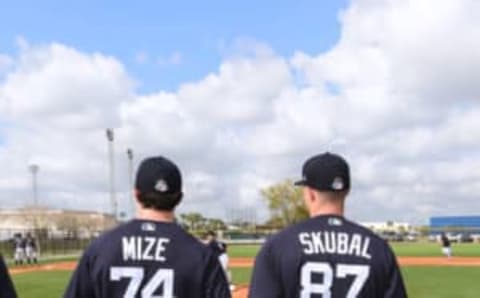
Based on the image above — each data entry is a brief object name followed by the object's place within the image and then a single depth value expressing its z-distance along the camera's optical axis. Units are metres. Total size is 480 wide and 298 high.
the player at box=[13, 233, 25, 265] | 46.73
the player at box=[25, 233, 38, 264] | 47.12
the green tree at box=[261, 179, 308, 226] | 129.50
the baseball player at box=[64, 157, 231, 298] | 4.51
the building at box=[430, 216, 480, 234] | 142.48
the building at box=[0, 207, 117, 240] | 115.62
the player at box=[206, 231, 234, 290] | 19.34
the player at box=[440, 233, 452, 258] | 46.20
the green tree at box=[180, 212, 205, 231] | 149.27
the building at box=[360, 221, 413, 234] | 168.56
